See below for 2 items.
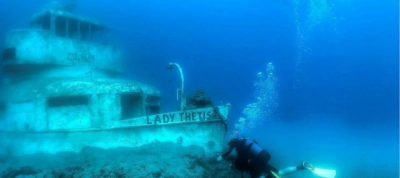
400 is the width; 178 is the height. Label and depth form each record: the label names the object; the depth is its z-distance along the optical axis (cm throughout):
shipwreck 864
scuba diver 526
